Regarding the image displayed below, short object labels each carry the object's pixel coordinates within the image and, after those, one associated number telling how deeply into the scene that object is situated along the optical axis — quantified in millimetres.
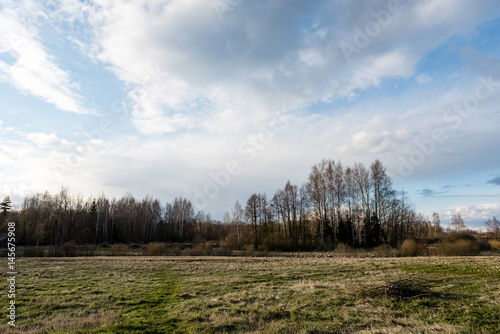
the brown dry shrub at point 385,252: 31453
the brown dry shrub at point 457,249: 30031
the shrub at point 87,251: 37509
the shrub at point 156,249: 39488
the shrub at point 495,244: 37450
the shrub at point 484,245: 38606
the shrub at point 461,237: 39100
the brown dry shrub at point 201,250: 37844
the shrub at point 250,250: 38312
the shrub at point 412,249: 30953
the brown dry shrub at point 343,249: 37366
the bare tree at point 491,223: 100950
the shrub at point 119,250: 41203
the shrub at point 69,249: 36369
